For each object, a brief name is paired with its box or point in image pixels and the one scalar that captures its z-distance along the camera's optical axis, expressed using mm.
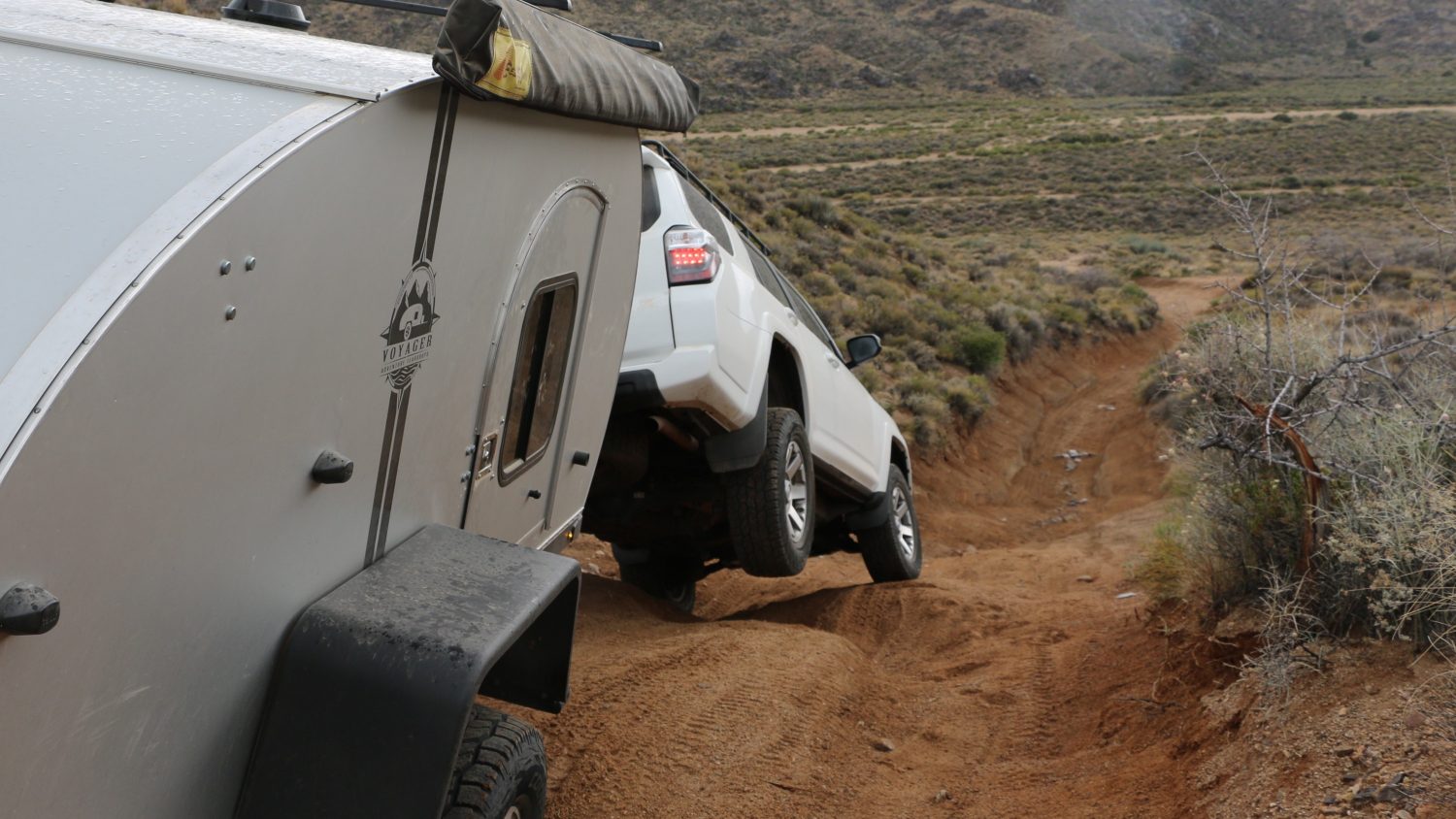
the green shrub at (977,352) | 18062
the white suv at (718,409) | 5141
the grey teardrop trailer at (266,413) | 1760
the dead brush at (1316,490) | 4137
